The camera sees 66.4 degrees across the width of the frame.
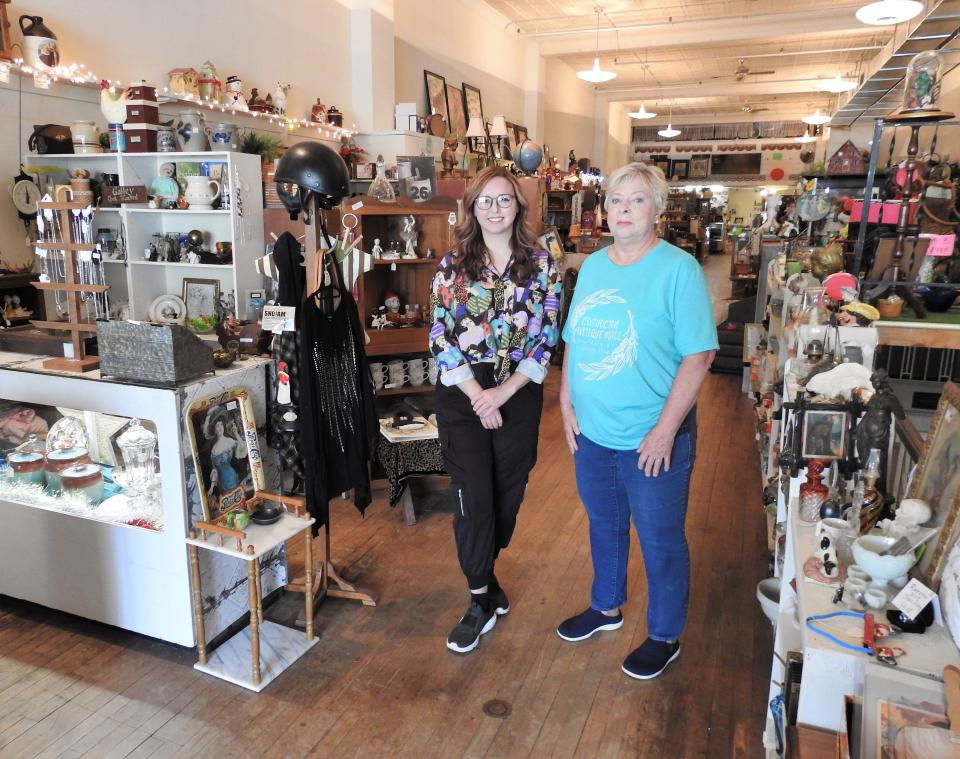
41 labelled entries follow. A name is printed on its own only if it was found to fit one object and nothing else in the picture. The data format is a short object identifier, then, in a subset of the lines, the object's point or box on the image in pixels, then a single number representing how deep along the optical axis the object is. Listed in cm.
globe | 671
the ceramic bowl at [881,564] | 141
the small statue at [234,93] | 533
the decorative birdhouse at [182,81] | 485
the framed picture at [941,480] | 138
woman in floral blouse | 234
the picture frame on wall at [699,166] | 1988
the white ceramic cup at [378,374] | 416
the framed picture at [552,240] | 522
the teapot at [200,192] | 434
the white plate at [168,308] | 456
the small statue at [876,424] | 183
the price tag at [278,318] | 241
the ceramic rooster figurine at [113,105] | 432
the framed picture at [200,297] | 469
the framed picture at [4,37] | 375
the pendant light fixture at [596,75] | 927
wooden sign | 432
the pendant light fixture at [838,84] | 1106
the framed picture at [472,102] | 920
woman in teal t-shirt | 202
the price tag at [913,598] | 130
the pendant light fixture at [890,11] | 542
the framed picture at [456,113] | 883
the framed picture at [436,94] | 829
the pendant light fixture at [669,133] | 1592
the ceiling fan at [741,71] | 1197
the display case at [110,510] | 232
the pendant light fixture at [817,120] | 1291
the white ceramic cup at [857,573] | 145
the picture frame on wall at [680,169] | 2014
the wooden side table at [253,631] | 226
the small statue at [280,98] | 589
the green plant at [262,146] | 497
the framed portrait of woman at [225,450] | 235
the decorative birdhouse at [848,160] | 582
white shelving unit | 434
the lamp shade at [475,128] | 830
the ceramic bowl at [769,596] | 253
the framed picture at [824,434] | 189
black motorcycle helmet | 238
